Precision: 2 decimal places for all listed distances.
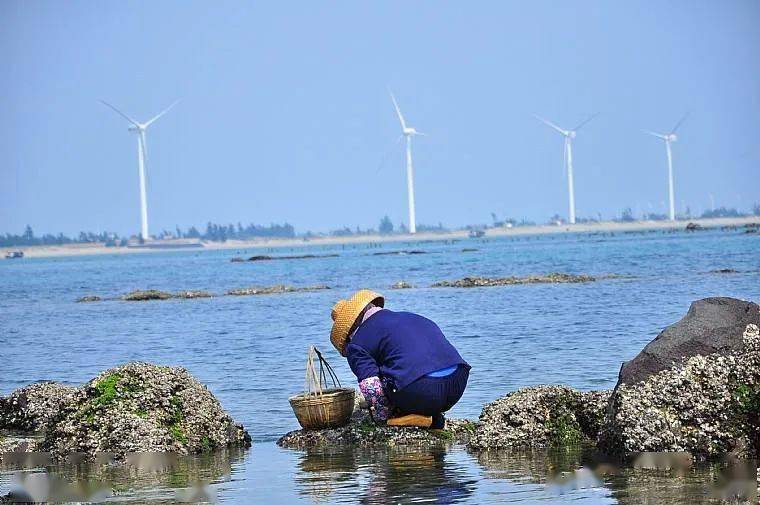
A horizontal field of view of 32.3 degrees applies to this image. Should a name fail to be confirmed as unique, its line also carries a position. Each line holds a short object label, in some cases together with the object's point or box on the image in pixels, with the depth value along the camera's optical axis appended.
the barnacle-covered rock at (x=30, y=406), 17.38
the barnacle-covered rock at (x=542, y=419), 14.23
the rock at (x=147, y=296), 65.25
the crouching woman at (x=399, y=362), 14.17
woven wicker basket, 15.06
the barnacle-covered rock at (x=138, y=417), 14.66
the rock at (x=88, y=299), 67.19
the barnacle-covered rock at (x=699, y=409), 12.58
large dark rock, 13.42
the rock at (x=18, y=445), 15.30
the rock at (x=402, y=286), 65.19
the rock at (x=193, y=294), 65.14
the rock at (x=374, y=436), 14.59
